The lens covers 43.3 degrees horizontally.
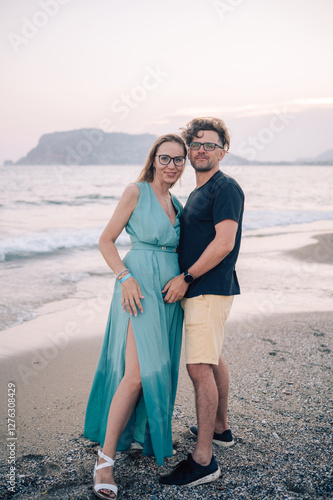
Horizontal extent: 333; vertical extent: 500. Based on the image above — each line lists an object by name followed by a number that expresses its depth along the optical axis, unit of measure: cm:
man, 264
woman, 264
